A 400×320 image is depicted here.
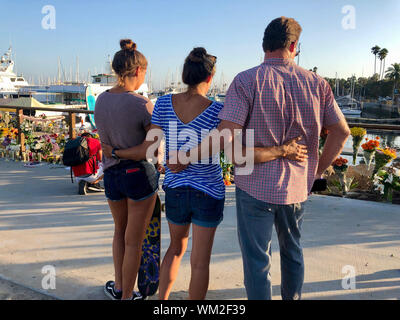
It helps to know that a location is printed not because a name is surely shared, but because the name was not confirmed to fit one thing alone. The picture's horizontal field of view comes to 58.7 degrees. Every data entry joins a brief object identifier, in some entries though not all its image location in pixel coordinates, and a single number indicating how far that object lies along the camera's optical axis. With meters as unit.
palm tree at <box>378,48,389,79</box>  85.66
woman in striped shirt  1.97
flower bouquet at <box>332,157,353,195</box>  5.28
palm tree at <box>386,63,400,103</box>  83.47
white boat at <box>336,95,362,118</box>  73.11
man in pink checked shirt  1.83
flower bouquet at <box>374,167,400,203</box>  4.80
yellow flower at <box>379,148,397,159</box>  5.28
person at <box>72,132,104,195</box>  4.49
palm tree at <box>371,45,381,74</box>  87.16
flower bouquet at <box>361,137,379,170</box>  5.62
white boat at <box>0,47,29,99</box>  58.62
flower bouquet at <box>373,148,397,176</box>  5.33
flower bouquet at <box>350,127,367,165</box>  5.57
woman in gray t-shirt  2.24
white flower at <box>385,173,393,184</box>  4.83
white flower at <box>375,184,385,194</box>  5.15
